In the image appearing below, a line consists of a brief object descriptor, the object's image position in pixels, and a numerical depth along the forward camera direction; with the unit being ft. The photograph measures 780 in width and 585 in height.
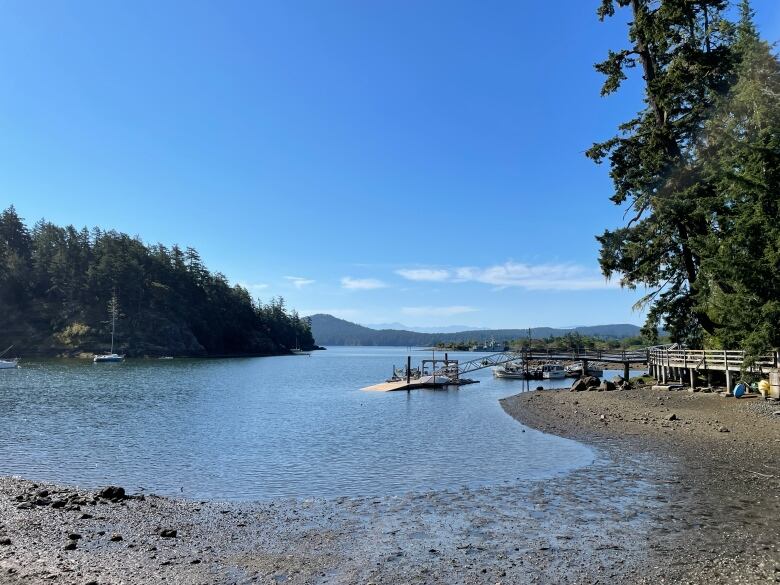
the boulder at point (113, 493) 46.98
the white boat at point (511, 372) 246.47
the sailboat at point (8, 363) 279.28
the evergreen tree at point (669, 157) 103.71
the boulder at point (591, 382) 153.38
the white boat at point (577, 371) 255.72
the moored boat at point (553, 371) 241.96
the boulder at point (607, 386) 138.80
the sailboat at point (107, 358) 355.97
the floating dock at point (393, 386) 188.75
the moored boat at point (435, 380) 197.90
